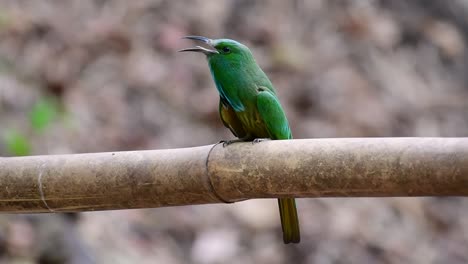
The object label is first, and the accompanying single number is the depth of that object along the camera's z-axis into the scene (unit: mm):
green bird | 6574
